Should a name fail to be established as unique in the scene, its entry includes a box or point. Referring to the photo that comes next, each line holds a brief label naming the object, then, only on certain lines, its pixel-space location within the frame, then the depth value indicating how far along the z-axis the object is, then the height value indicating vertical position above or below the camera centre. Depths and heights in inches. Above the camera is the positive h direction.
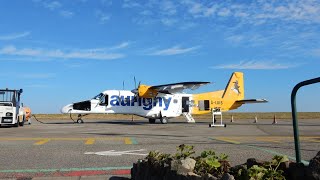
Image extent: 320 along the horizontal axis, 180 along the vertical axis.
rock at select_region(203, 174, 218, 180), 129.3 -21.2
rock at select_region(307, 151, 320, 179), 107.4 -15.3
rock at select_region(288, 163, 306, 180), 121.3 -18.4
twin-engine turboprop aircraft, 1219.9 +52.8
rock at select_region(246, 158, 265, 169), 144.6 -18.2
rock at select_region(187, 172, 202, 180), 136.0 -22.1
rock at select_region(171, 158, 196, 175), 150.0 -20.2
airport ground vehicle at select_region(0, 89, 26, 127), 947.3 +25.6
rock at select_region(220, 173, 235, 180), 119.6 -19.6
